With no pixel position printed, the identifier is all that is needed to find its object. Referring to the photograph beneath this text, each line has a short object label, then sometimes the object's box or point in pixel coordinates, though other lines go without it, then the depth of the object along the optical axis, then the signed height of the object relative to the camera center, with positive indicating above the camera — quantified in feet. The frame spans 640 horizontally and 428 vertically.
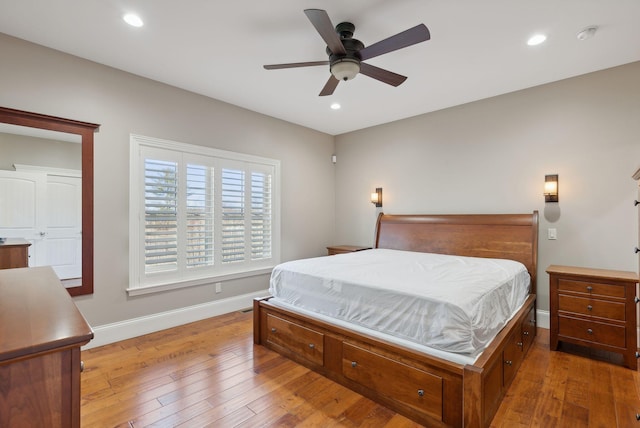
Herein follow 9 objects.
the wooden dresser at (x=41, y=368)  2.72 -1.42
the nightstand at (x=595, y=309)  8.80 -2.83
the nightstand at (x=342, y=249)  16.27 -1.86
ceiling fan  6.70 +3.97
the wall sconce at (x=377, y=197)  16.84 +0.92
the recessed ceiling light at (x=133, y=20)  7.90 +5.02
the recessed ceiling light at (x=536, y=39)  8.75 +5.00
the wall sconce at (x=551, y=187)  11.58 +1.01
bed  6.04 -3.39
